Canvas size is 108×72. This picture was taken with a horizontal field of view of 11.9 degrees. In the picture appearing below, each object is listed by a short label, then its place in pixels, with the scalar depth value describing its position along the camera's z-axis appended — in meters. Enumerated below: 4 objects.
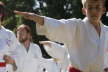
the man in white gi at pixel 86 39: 5.37
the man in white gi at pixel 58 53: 10.07
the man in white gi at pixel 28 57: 11.21
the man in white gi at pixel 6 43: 8.20
